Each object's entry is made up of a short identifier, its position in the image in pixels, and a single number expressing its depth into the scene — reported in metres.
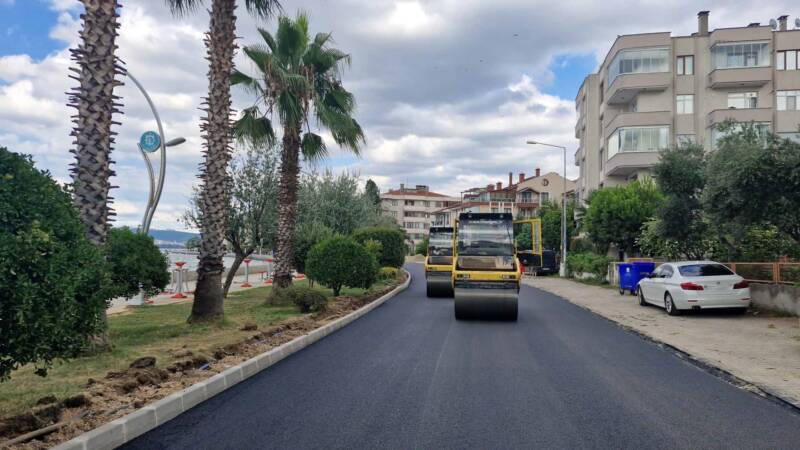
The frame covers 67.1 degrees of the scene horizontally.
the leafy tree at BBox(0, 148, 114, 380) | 4.65
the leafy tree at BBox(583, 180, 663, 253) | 33.97
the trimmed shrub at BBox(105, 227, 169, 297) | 13.68
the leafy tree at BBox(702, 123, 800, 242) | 15.19
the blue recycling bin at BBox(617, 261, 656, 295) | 24.55
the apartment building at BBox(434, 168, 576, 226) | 96.31
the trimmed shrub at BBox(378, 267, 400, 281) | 30.38
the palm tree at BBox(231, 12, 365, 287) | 17.31
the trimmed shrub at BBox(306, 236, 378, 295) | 19.02
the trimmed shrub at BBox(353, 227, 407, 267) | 30.48
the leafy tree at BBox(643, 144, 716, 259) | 23.25
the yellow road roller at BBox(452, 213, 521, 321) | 14.68
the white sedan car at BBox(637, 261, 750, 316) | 15.86
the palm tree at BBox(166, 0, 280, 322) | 12.97
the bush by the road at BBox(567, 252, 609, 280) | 34.72
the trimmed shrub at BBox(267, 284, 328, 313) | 15.47
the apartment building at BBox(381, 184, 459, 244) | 133.38
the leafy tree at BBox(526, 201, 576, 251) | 61.56
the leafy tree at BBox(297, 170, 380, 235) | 33.06
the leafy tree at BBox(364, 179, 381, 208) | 94.01
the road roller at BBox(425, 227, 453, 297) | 23.08
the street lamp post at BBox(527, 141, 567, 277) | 42.43
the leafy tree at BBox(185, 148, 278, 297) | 19.69
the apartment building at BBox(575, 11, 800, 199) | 40.88
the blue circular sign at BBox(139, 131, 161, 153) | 20.44
